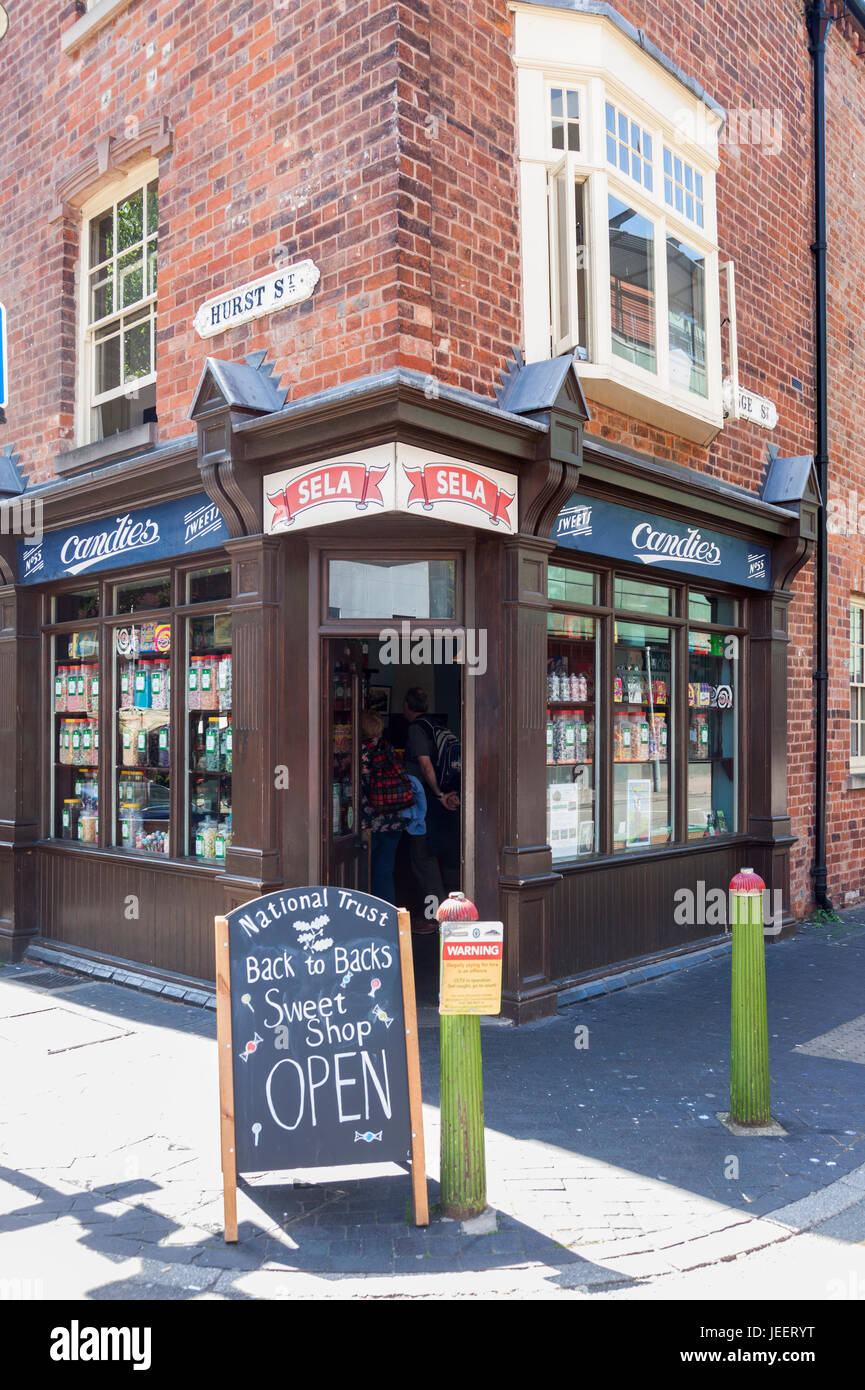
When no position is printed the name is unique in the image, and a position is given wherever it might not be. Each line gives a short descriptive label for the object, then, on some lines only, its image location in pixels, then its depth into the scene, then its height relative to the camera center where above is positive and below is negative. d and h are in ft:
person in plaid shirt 26.89 -2.63
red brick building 21.43 +5.99
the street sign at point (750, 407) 30.04 +9.15
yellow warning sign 13.34 -3.05
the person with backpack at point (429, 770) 27.99 -1.19
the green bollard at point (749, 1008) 16.11 -4.32
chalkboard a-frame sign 13.37 -3.89
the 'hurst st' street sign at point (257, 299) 21.85 +9.16
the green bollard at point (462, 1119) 13.39 -4.90
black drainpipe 34.88 +11.48
